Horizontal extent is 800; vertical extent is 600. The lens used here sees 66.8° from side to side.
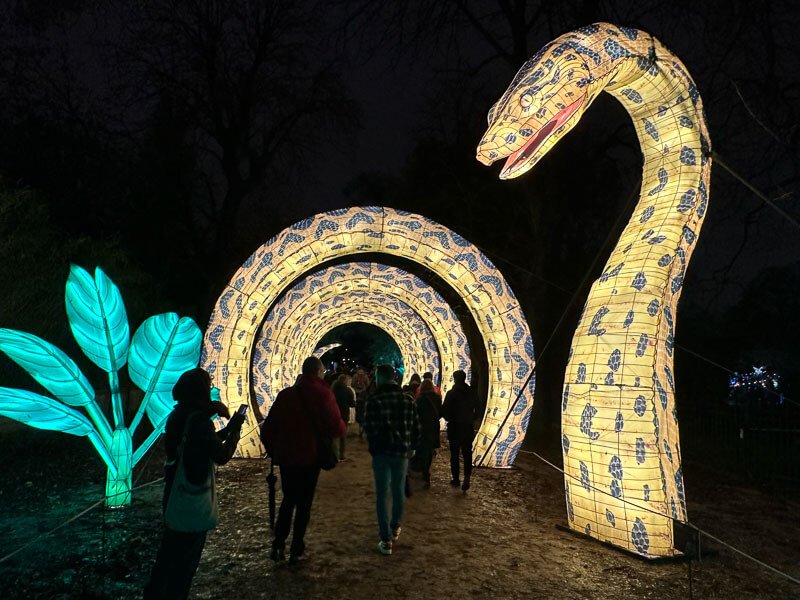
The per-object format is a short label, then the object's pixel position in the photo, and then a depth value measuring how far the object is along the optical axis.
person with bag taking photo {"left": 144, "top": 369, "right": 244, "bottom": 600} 3.58
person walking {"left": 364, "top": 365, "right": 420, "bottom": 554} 5.30
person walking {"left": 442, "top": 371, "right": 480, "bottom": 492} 7.87
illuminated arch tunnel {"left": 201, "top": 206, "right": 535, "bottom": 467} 9.01
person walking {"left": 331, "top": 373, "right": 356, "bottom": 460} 10.95
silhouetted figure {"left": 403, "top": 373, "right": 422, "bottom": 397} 12.08
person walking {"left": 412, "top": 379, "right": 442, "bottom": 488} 7.88
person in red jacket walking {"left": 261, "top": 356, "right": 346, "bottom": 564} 4.82
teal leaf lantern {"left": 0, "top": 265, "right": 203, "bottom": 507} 5.94
